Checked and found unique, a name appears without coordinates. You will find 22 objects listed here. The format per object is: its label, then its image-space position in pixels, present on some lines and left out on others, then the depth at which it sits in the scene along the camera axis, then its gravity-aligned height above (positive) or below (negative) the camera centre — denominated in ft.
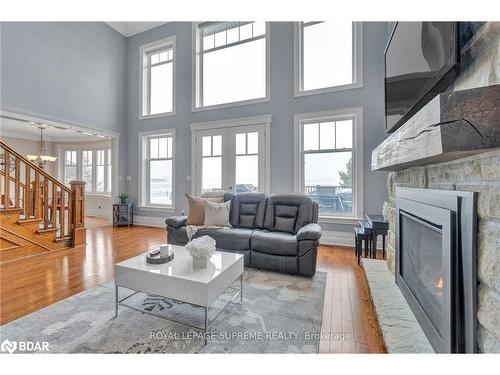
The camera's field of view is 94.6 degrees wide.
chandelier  17.51 +2.52
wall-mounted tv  3.70 +2.50
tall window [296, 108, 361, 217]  12.61 +1.51
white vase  5.58 -1.77
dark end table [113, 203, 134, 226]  17.78 -1.90
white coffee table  4.82 -2.00
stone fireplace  2.43 +0.51
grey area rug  4.68 -3.16
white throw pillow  10.30 -1.12
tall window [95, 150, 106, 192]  23.12 +1.96
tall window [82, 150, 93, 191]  23.68 +2.30
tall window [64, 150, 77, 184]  24.34 +2.59
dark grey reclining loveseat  8.17 -1.75
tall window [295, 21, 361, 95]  12.46 +7.54
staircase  9.59 -1.32
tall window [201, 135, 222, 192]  15.93 +1.86
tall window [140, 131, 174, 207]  17.90 +1.52
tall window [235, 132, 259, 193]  14.78 +1.81
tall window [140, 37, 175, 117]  18.07 +9.02
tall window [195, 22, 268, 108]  14.98 +8.75
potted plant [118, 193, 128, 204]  18.02 -0.64
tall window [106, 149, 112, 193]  22.81 +2.03
